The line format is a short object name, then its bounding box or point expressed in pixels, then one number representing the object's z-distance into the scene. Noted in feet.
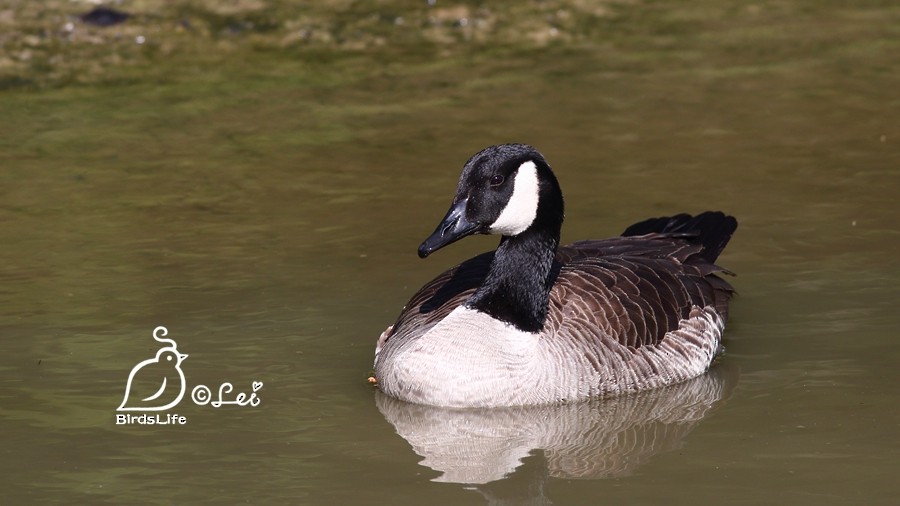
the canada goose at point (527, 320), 61.16
